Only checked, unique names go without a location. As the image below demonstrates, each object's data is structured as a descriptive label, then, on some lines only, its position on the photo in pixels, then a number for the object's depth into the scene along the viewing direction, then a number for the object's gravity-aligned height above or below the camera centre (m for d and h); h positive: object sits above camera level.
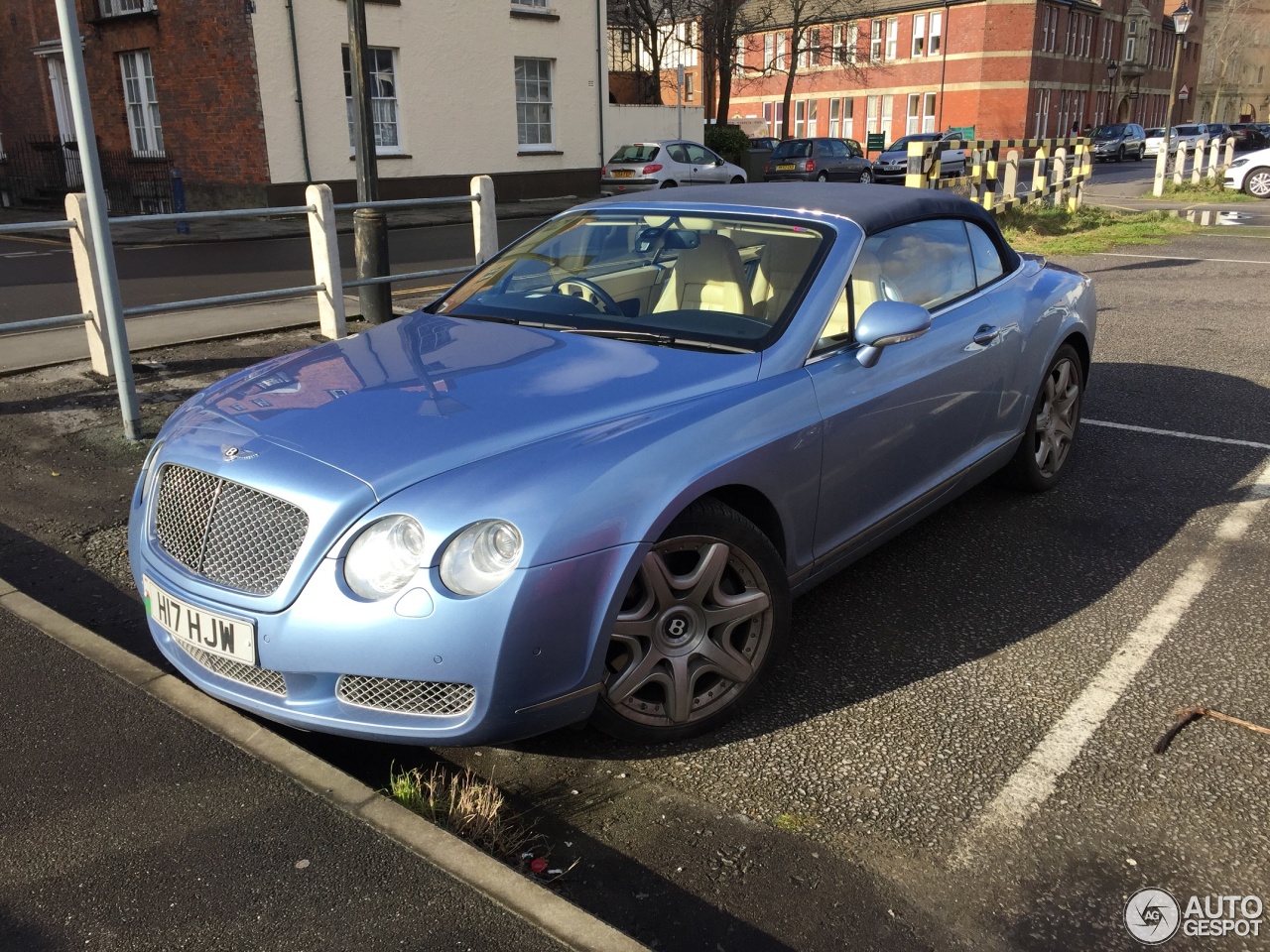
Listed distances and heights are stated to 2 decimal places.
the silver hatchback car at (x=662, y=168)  25.75 -0.65
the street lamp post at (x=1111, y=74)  66.06 +3.38
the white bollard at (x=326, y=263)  8.08 -0.88
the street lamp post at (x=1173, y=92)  25.70 +0.93
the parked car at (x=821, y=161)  33.97 -0.73
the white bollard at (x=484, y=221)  9.09 -0.63
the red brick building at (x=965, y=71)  56.28 +3.47
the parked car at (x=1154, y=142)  51.74 -0.53
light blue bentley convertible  2.70 -0.90
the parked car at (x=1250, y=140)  55.69 -0.54
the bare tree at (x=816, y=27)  45.41 +5.30
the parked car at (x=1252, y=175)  25.09 -1.04
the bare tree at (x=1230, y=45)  84.81 +6.50
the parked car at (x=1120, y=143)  54.53 -0.59
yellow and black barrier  14.79 -0.60
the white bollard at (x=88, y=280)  6.61 -0.79
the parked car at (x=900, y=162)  32.75 -0.83
